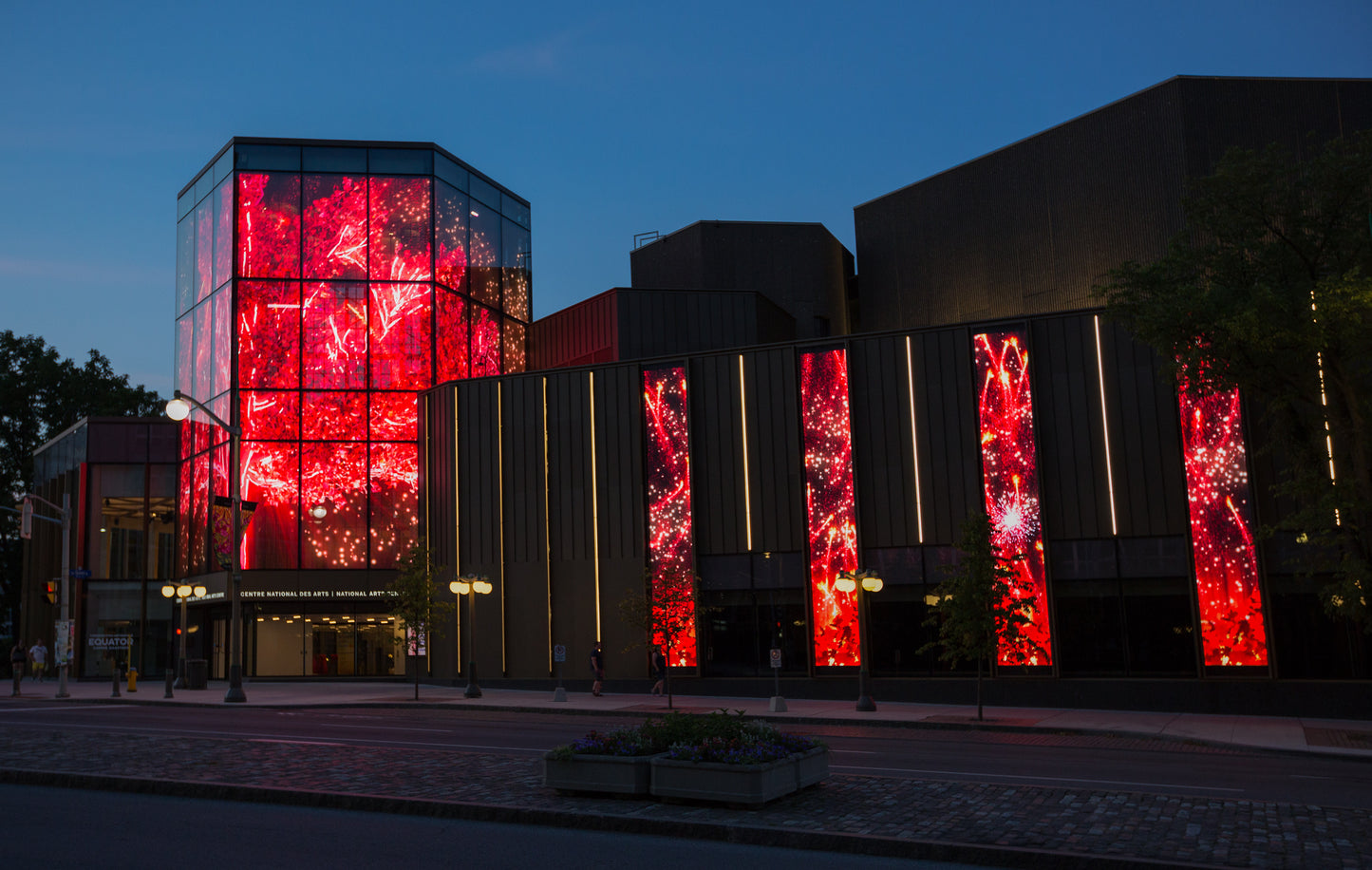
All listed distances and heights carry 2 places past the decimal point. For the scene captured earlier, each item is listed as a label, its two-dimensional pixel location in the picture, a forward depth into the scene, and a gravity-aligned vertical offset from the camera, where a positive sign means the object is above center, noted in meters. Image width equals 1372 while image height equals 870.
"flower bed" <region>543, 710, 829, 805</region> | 12.22 -1.83
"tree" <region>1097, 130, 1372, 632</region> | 22.77 +5.25
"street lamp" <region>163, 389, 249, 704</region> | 32.28 -0.81
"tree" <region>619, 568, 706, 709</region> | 31.52 -0.34
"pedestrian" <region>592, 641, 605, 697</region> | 33.88 -2.03
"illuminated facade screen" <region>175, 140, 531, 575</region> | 44.31 +11.04
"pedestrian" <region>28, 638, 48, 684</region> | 47.75 -1.43
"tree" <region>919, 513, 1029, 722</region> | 26.36 -0.42
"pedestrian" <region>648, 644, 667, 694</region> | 32.28 -1.94
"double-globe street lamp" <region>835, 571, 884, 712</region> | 28.38 -0.04
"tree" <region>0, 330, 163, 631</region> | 69.50 +13.29
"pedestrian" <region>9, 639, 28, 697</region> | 40.62 -1.32
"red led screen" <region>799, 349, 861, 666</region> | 32.75 +2.49
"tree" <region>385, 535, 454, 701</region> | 36.19 +0.35
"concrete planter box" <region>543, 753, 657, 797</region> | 12.75 -1.96
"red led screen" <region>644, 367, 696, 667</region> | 34.75 +3.59
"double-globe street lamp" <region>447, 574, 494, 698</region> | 34.03 +0.49
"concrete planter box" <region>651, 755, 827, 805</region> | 12.07 -2.00
